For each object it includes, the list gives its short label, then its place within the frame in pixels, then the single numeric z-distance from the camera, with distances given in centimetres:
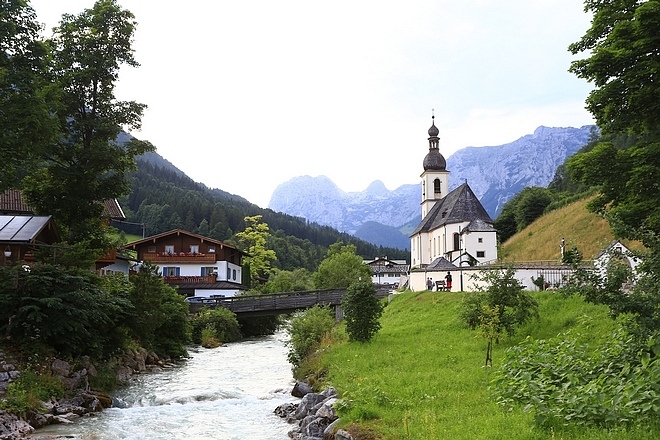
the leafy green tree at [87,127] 2350
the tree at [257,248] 8012
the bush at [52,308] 1794
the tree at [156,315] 2384
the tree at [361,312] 2222
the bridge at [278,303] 4319
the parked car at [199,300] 4633
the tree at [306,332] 2391
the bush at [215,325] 4122
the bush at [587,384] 814
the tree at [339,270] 7150
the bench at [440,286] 3734
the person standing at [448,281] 3588
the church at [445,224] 5506
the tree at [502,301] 1773
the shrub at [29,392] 1432
